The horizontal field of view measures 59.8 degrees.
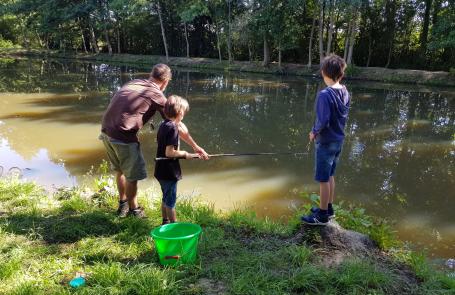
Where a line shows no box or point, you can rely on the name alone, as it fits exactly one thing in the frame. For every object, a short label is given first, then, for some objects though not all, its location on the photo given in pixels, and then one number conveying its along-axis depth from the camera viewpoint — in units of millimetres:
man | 3791
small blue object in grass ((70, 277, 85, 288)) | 2866
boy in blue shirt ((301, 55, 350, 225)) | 3361
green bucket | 3055
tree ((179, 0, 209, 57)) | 26844
